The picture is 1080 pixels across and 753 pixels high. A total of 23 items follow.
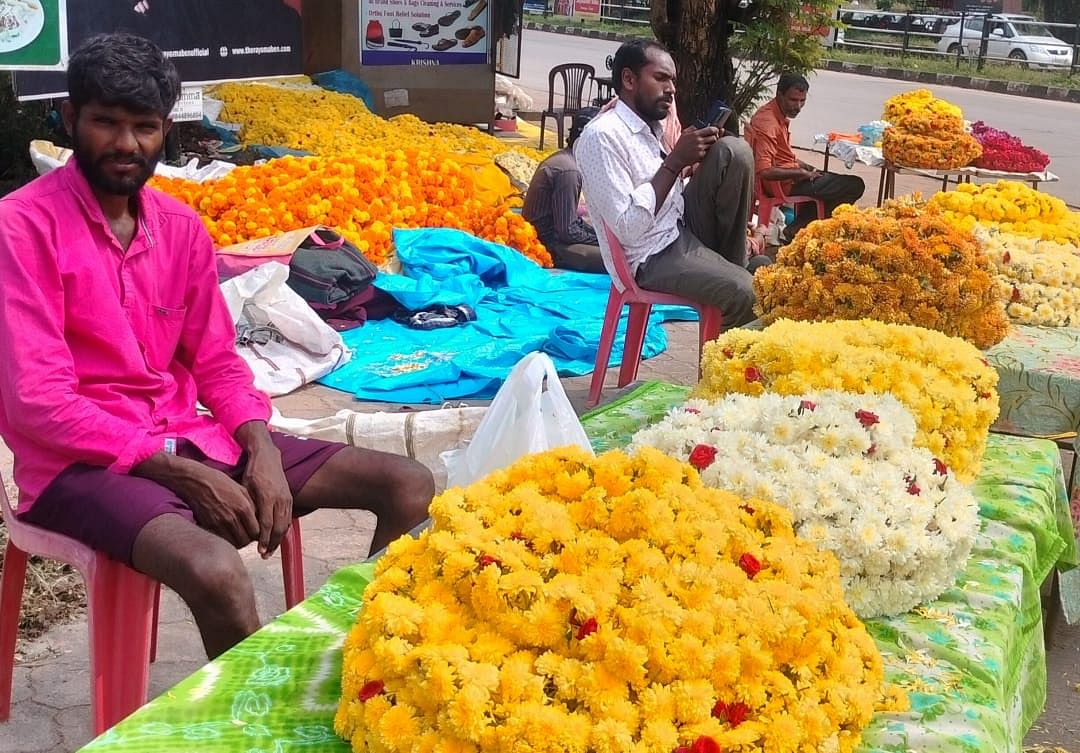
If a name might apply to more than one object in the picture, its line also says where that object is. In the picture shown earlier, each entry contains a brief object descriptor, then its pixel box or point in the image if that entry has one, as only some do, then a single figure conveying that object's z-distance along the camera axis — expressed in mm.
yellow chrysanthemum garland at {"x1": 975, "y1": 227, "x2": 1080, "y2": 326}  3988
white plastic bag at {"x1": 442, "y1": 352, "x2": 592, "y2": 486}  2668
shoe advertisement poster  11648
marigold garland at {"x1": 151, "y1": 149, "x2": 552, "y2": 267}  6500
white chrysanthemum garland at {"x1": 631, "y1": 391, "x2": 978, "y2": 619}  2043
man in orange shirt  8852
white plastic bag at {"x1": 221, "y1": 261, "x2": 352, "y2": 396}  5375
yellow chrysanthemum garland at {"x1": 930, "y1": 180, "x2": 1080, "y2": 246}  4646
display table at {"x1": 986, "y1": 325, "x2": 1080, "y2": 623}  3465
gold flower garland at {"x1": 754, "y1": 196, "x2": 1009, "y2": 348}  3451
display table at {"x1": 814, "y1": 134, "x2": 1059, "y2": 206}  8875
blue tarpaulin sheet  5402
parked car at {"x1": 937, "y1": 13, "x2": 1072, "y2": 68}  25750
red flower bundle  8984
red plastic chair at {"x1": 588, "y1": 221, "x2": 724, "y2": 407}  4867
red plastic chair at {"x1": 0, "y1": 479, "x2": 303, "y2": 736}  2262
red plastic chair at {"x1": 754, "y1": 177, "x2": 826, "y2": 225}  8945
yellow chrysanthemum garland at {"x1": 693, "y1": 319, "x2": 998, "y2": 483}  2652
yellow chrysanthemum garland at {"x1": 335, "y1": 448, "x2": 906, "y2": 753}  1470
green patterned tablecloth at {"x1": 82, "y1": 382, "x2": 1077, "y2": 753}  1666
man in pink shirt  2195
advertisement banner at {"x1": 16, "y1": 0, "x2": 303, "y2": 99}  7684
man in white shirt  4711
